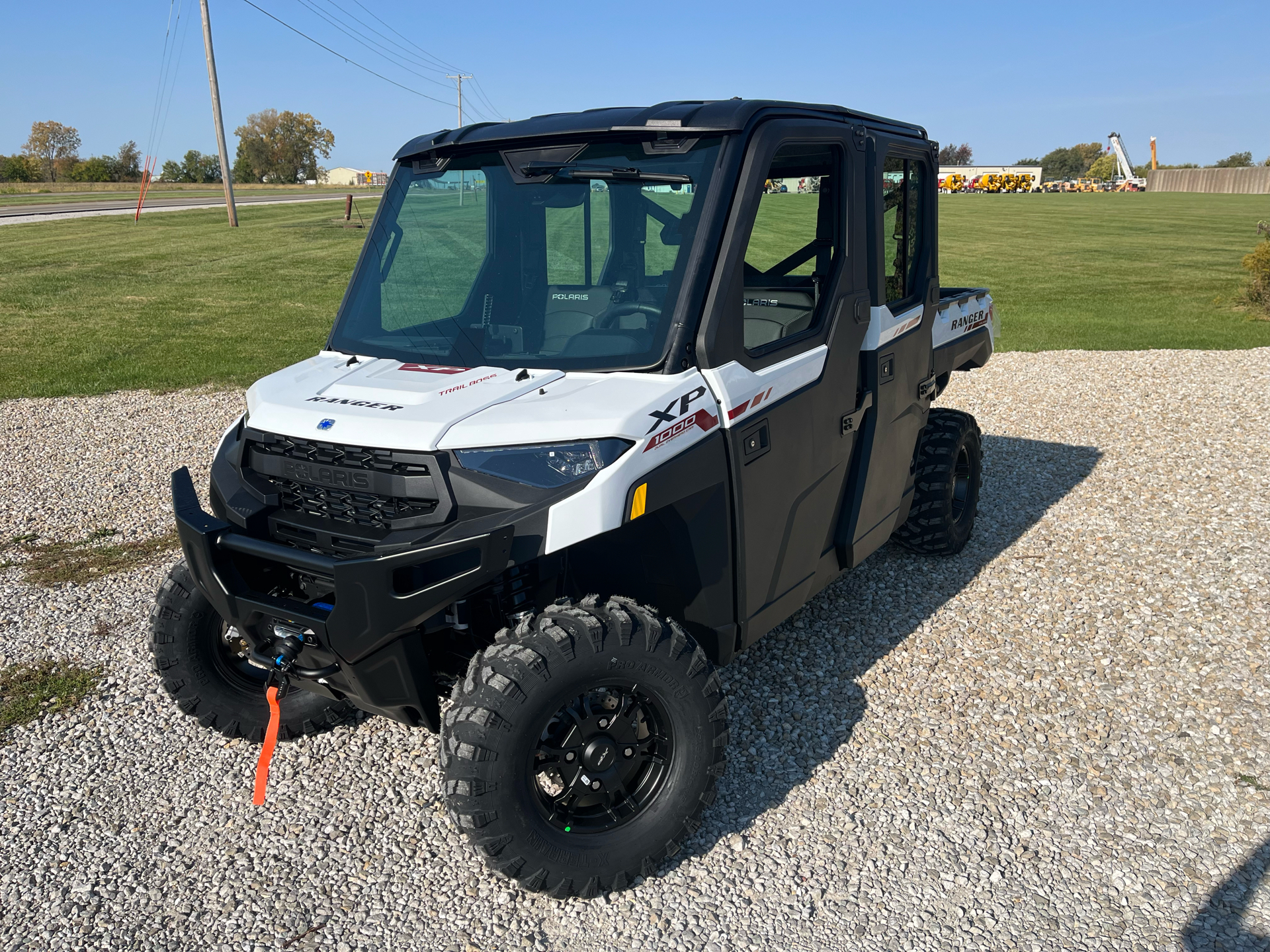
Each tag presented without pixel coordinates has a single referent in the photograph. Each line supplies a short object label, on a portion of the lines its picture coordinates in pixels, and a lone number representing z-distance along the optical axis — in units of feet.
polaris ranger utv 9.35
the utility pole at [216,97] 97.76
